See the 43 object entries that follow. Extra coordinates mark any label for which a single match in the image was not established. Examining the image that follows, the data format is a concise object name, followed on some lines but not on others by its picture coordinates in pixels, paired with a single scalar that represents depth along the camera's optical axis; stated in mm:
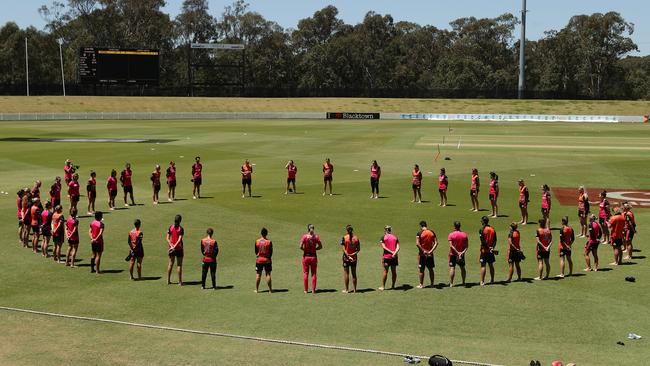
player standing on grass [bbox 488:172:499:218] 27859
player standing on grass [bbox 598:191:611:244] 23469
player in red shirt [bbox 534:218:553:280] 18875
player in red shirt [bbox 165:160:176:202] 31578
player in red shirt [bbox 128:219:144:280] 18688
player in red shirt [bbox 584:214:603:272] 19984
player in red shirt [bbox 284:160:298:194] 33844
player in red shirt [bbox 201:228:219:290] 17797
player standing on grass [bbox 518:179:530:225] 26609
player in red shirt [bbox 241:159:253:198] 32781
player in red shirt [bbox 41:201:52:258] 21469
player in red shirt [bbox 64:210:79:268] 20188
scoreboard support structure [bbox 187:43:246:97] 109625
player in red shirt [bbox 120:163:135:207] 30000
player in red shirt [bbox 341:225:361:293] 17562
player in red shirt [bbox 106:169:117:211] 29203
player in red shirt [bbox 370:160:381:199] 32469
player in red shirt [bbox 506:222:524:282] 18750
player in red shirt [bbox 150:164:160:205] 30375
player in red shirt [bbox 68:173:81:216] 27797
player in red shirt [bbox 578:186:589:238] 24875
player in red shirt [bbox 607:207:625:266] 20766
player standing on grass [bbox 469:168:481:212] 29172
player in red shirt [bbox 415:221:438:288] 18019
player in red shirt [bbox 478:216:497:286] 18453
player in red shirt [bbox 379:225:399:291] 17828
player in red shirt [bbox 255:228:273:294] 17562
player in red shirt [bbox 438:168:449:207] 29891
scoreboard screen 97250
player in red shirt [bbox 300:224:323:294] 17562
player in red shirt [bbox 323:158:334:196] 33625
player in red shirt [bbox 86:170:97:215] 28594
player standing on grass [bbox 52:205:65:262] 20641
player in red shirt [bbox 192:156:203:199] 32166
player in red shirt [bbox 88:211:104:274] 19375
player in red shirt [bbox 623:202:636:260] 21391
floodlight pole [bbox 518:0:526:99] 117312
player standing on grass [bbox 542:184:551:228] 25453
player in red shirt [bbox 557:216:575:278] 19312
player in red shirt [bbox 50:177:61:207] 26797
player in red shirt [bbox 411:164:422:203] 31141
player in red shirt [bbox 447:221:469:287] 18266
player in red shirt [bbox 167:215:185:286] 18422
